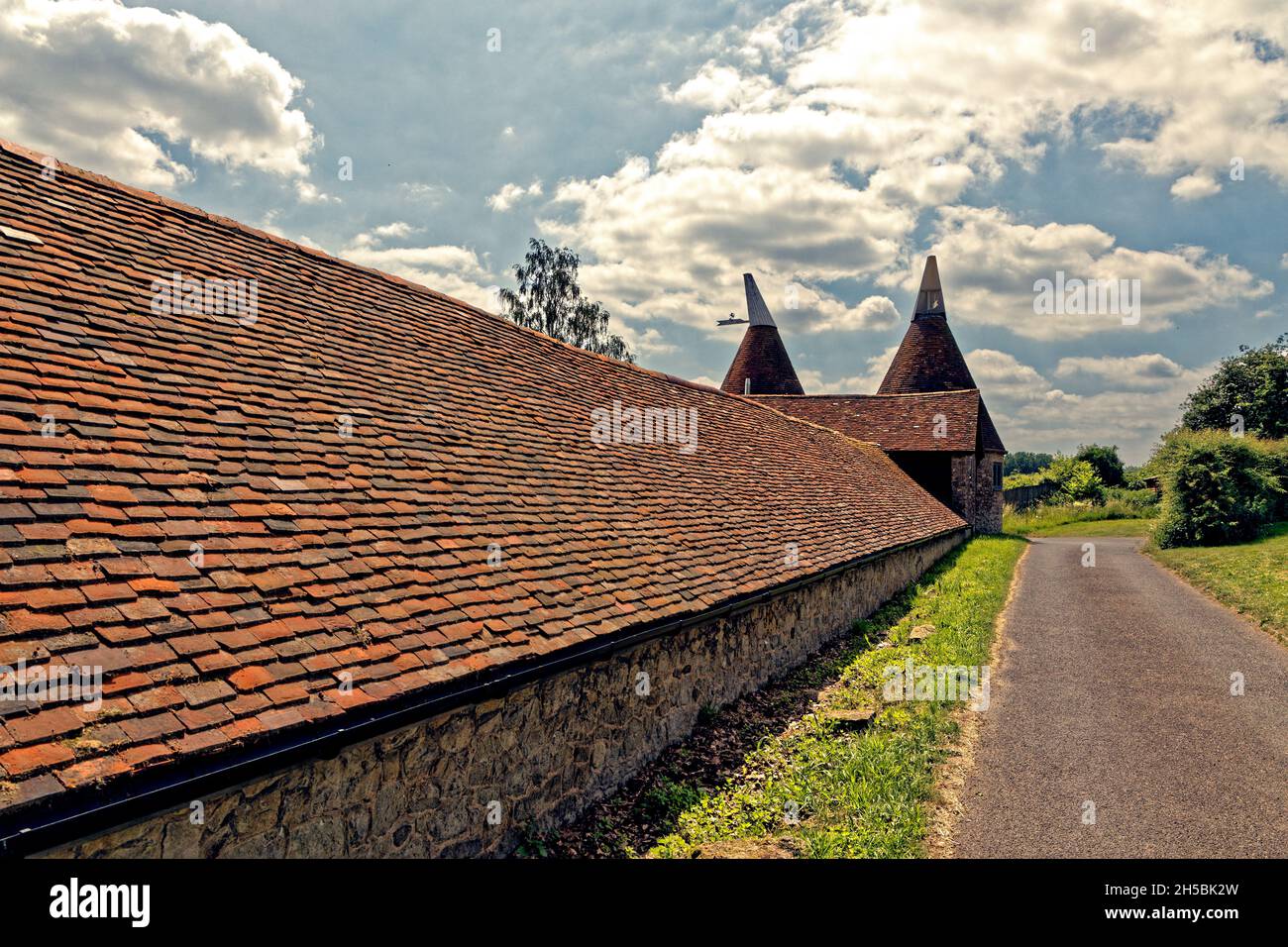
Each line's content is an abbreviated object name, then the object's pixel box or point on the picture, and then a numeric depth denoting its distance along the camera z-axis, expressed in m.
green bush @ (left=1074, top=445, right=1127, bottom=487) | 62.25
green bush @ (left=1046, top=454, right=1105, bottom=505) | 49.44
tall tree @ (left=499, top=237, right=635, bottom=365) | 36.52
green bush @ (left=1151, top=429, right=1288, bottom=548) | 23.11
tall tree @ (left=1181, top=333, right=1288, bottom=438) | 39.34
